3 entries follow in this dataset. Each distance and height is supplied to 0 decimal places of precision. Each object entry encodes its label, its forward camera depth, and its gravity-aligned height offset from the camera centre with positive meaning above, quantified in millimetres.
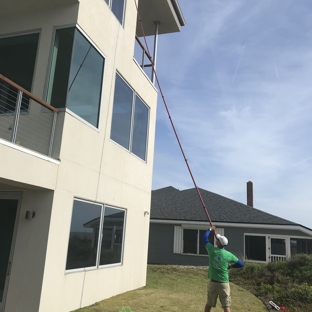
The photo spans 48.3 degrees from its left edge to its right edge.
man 6449 -594
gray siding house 18750 +508
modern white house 6117 +1511
